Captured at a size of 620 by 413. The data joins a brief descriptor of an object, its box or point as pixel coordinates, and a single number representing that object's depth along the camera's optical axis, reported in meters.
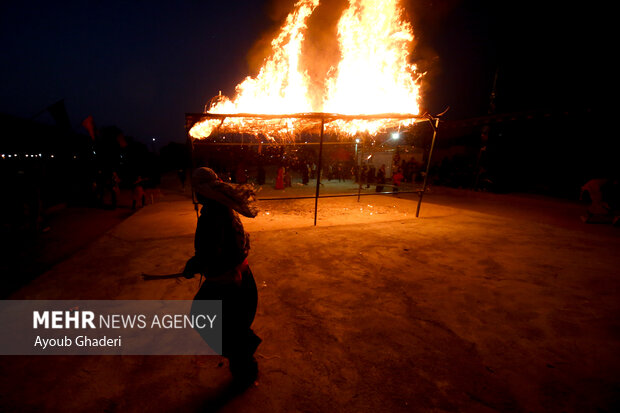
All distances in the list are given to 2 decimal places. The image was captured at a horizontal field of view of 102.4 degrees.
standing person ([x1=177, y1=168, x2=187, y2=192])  16.80
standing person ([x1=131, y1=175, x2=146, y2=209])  11.18
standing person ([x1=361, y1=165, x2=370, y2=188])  20.53
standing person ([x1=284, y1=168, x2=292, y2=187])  17.99
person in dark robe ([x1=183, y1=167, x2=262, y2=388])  2.09
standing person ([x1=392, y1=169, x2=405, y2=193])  15.24
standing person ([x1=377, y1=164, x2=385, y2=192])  17.48
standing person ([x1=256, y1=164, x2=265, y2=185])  19.22
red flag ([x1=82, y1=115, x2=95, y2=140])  11.25
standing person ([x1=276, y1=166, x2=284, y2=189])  16.55
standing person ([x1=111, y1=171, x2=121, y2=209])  11.46
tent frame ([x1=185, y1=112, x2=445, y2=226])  6.16
